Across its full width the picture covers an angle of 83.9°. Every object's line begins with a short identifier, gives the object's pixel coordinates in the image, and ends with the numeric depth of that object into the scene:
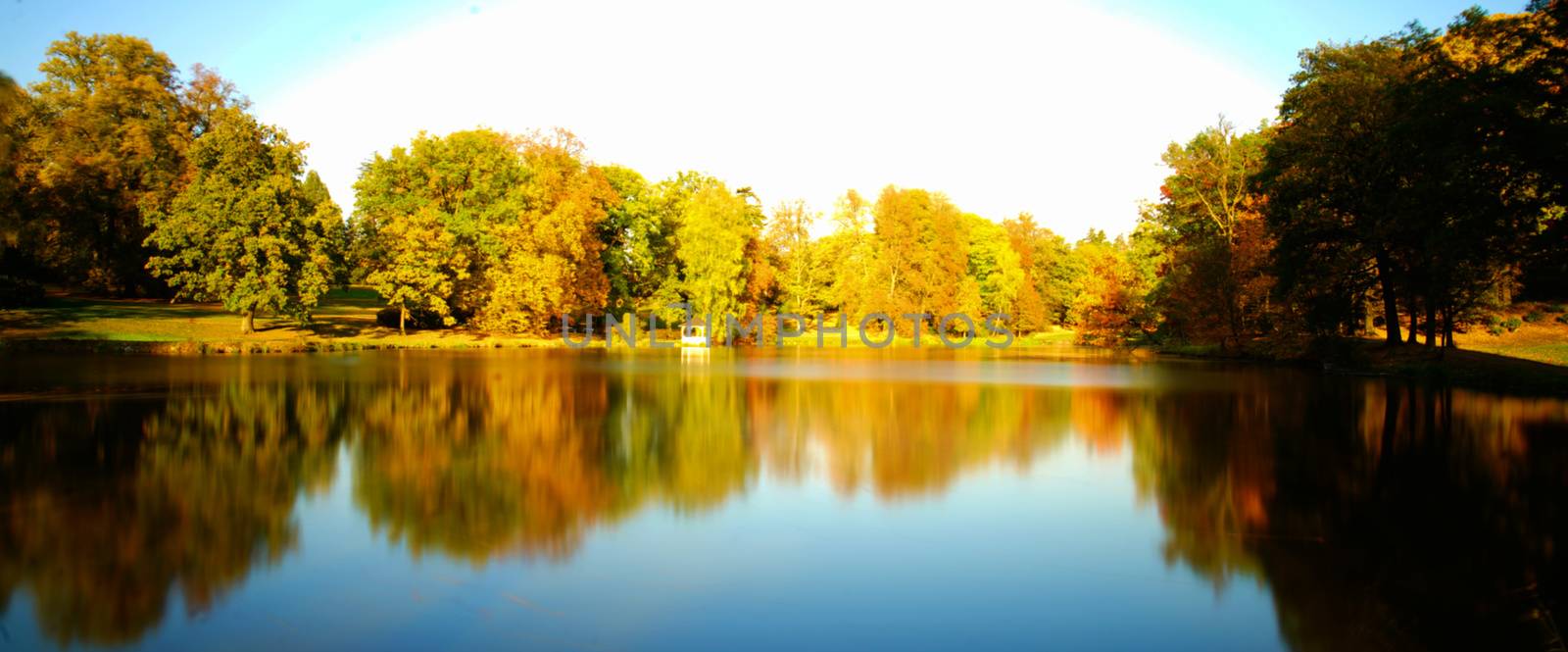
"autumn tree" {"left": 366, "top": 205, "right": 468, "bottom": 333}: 42.03
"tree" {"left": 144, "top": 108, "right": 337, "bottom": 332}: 36.19
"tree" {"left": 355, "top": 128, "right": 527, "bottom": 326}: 45.19
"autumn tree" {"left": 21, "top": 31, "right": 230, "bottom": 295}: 39.41
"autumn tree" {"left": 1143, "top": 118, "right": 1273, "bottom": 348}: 36.97
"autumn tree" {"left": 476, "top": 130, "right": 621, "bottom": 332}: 43.81
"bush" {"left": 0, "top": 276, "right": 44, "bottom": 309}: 35.47
